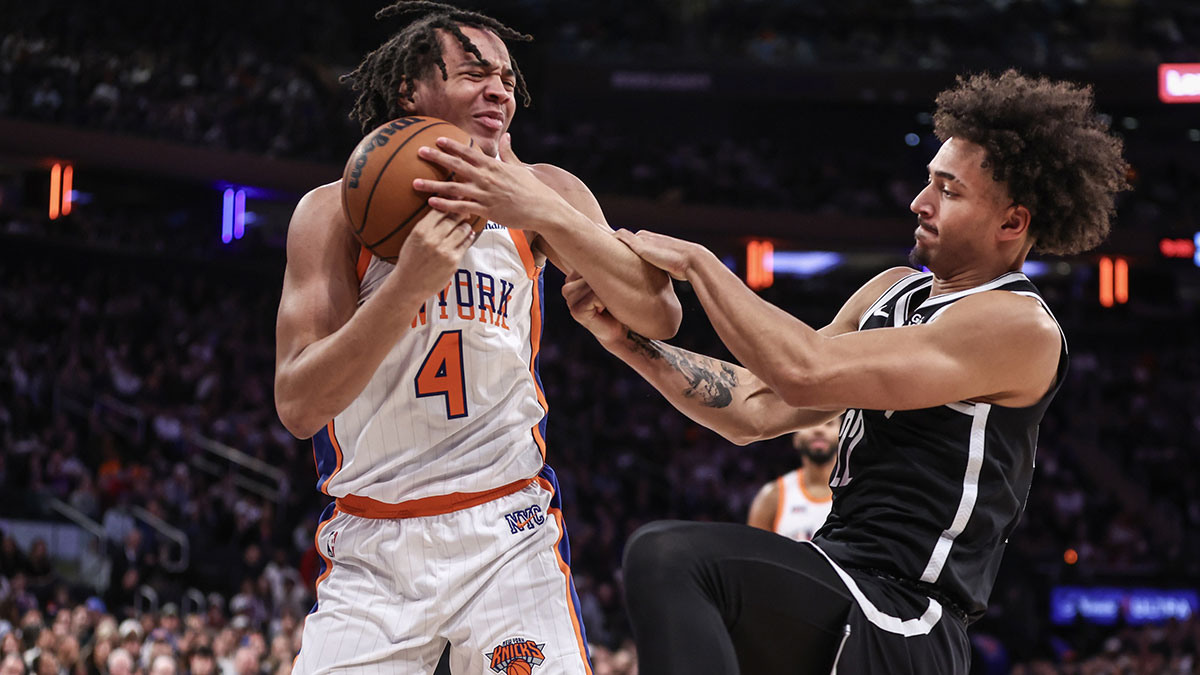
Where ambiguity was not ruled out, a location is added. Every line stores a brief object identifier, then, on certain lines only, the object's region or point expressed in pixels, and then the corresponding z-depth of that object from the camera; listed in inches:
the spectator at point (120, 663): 326.6
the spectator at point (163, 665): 322.0
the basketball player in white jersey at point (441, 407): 118.6
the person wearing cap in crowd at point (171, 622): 387.5
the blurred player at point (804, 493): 272.7
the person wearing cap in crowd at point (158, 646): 341.7
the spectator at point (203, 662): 343.6
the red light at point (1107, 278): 812.3
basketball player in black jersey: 104.6
